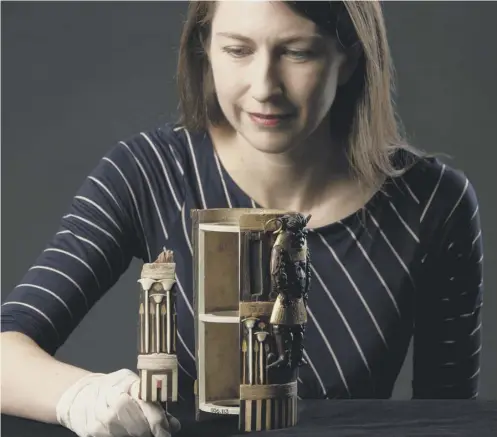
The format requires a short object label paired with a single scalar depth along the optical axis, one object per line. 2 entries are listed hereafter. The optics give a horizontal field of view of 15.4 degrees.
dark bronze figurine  1.58
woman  1.88
